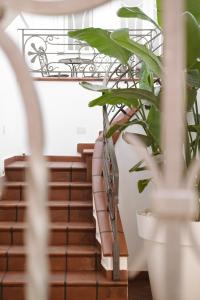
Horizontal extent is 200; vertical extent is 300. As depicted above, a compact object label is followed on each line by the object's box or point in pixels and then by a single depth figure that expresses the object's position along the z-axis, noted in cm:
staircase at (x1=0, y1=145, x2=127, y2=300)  320
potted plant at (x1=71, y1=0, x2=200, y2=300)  248
